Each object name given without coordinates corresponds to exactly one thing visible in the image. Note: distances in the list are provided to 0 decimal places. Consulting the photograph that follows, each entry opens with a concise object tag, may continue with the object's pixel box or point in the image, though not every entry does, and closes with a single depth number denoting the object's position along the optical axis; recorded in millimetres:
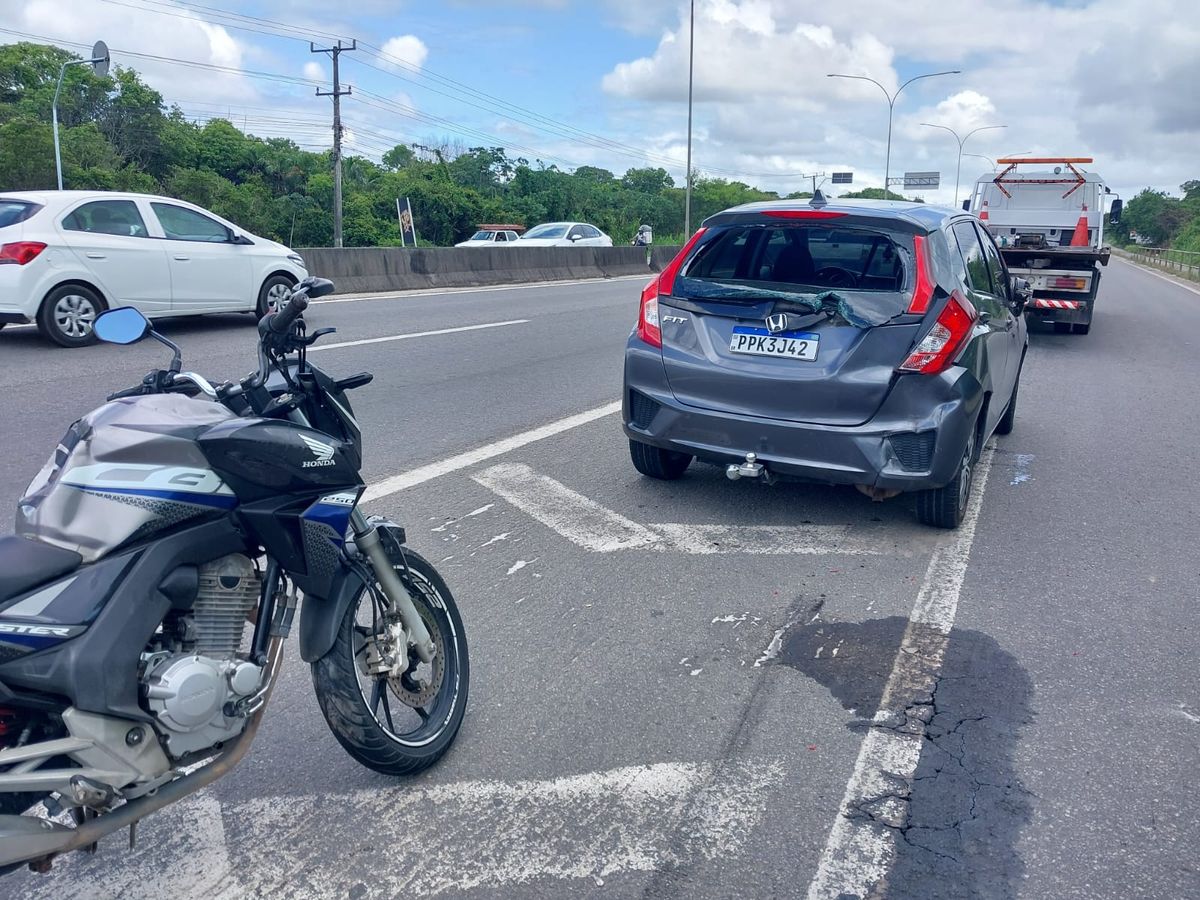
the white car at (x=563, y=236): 27156
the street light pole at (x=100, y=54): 29641
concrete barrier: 17656
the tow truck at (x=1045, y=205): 18438
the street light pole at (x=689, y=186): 38219
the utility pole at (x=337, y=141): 42906
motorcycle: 2385
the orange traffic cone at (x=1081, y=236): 18375
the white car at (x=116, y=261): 10094
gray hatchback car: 5191
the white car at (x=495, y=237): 32031
